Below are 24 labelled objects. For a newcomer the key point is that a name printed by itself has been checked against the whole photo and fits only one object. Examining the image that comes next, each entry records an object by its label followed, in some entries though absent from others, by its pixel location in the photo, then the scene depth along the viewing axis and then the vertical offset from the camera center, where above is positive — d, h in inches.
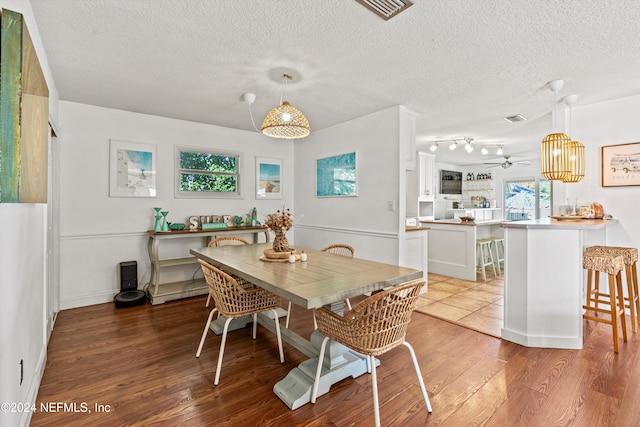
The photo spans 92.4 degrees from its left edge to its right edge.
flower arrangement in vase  103.5 -4.5
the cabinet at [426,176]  256.5 +32.3
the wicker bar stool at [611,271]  101.1 -19.5
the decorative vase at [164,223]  154.5 -4.8
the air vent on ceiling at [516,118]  162.7 +51.9
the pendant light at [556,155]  118.5 +23.0
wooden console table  147.4 -25.4
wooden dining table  68.7 -16.8
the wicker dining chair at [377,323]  62.4 -23.7
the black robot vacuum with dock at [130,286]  142.9 -35.2
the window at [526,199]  321.7 +16.3
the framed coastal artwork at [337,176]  173.0 +22.6
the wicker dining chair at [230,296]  83.7 -23.5
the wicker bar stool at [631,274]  113.4 -23.0
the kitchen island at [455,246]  192.1 -21.4
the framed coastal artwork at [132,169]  151.3 +22.6
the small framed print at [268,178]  199.5 +23.7
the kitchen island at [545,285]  100.9 -24.0
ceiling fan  290.7 +52.6
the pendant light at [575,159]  121.8 +22.8
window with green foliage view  172.1 +24.0
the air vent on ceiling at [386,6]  71.4 +49.4
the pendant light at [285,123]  101.8 +30.6
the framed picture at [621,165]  130.8 +21.6
